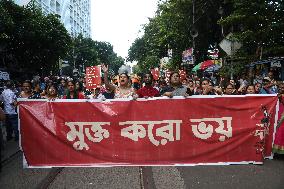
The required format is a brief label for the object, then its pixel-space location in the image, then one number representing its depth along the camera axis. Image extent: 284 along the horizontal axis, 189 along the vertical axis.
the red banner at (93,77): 7.11
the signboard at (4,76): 13.81
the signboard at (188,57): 12.10
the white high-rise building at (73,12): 35.56
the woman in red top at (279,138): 4.00
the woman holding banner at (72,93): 4.61
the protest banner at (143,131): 3.28
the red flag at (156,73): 15.72
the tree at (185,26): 16.37
